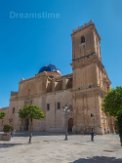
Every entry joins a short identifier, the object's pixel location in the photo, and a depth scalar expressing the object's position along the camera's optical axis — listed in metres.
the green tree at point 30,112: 15.95
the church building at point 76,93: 29.19
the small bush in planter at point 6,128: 18.03
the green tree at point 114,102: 9.03
